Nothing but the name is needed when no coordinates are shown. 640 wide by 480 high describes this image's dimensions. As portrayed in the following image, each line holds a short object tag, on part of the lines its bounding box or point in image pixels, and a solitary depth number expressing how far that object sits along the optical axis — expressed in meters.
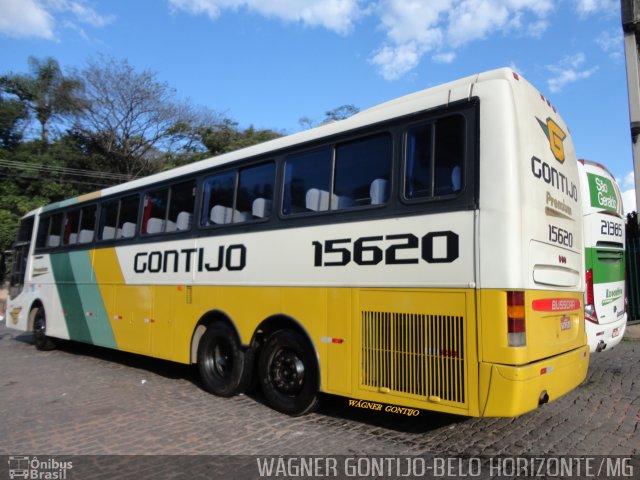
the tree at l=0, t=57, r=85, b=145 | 31.33
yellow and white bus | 4.05
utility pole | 12.22
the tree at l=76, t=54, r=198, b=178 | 29.84
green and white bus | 7.00
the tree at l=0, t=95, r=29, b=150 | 30.23
